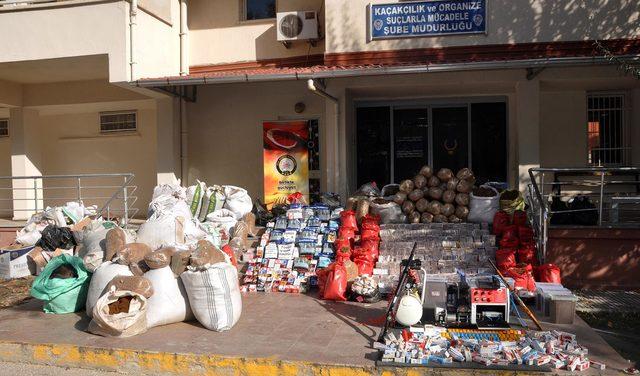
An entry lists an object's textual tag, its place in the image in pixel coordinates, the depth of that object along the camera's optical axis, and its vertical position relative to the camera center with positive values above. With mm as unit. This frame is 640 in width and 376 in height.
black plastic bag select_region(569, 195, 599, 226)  8477 -620
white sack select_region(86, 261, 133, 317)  6574 -1208
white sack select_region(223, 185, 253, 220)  10133 -453
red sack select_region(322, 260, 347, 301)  7445 -1462
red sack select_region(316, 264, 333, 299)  7725 -1439
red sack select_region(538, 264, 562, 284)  7379 -1332
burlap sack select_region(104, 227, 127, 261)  7469 -874
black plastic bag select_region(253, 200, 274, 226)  10508 -710
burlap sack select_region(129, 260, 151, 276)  6652 -1086
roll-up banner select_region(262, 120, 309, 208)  11398 +349
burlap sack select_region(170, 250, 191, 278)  6578 -1015
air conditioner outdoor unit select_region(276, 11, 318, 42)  11281 +3102
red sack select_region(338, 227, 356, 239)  8883 -915
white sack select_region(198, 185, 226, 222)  10117 -470
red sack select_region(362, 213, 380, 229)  8975 -705
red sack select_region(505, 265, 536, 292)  7121 -1351
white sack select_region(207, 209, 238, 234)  9664 -736
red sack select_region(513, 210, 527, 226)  8438 -681
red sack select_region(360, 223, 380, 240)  8703 -885
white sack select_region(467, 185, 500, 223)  9031 -559
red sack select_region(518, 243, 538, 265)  7940 -1144
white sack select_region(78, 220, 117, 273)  7590 -985
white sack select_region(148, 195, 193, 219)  9086 -492
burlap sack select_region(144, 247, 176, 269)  6449 -953
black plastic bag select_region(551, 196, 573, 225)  8617 -634
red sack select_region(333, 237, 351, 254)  8430 -1061
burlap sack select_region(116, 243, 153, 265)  6855 -956
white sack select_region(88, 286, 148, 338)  5758 -1467
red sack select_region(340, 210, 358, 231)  9084 -734
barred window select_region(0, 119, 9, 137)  14383 +1318
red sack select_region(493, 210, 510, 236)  8578 -740
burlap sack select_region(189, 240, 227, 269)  6338 -929
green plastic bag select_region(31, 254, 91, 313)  6938 -1384
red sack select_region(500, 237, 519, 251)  8141 -1011
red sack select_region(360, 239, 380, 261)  8513 -1095
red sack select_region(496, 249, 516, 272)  7709 -1188
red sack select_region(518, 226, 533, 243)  8180 -887
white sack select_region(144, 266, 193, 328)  6203 -1393
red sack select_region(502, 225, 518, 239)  8258 -861
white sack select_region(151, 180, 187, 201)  10297 -247
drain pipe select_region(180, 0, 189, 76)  12102 +3059
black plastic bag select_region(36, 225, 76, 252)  9531 -1033
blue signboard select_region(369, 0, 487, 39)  10508 +3020
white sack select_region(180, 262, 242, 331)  6102 -1333
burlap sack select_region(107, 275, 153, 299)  6117 -1181
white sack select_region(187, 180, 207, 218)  10148 -375
